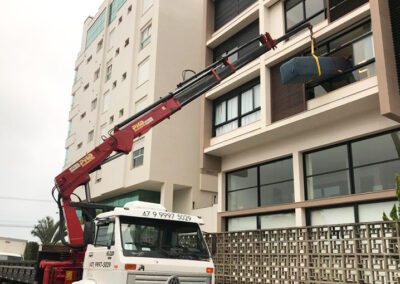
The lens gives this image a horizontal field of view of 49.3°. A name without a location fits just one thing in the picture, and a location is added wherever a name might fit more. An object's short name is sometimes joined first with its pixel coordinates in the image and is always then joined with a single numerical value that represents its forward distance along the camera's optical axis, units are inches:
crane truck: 304.3
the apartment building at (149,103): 1088.2
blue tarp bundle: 507.9
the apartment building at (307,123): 470.0
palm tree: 1767.7
